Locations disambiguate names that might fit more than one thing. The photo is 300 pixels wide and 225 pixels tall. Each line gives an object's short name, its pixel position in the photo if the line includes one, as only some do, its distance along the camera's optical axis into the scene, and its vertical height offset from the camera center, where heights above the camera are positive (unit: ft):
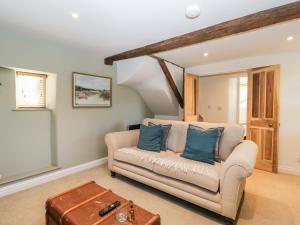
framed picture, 10.30 +1.11
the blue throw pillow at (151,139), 8.98 -1.64
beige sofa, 5.55 -2.33
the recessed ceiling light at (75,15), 6.21 +3.43
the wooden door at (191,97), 13.09 +0.88
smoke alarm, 5.79 +3.39
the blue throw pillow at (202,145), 7.22 -1.60
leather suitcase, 4.11 -2.68
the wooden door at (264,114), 10.23 -0.31
